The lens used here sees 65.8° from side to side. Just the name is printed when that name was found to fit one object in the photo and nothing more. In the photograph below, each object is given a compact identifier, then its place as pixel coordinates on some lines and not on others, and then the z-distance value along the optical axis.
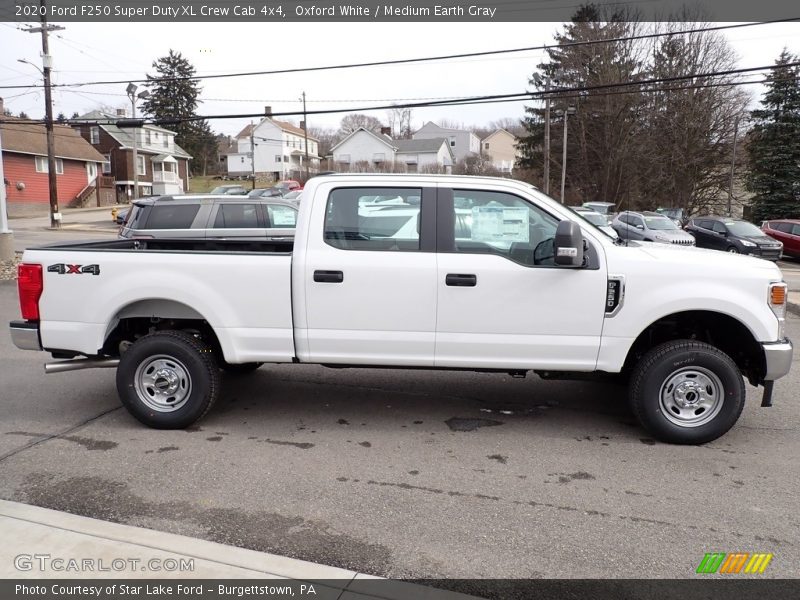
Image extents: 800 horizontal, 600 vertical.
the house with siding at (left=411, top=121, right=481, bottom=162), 89.75
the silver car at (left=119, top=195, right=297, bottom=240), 11.53
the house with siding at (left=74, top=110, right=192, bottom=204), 59.41
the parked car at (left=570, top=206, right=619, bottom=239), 22.99
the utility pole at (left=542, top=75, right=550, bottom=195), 33.16
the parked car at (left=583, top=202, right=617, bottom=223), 31.28
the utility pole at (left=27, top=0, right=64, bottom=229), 28.33
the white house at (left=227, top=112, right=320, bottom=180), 82.69
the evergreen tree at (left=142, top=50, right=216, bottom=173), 78.75
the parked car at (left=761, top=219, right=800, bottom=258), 23.42
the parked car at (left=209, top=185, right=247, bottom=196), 29.54
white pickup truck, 4.67
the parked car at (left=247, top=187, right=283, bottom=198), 29.92
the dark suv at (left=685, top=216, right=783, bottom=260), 21.95
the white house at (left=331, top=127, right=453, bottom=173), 75.56
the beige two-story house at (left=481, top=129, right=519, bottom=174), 97.94
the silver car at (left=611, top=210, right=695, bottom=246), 21.95
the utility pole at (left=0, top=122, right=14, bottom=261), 15.62
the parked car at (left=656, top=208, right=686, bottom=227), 31.90
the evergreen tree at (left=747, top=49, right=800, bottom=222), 38.59
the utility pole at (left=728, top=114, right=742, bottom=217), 43.72
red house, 42.47
